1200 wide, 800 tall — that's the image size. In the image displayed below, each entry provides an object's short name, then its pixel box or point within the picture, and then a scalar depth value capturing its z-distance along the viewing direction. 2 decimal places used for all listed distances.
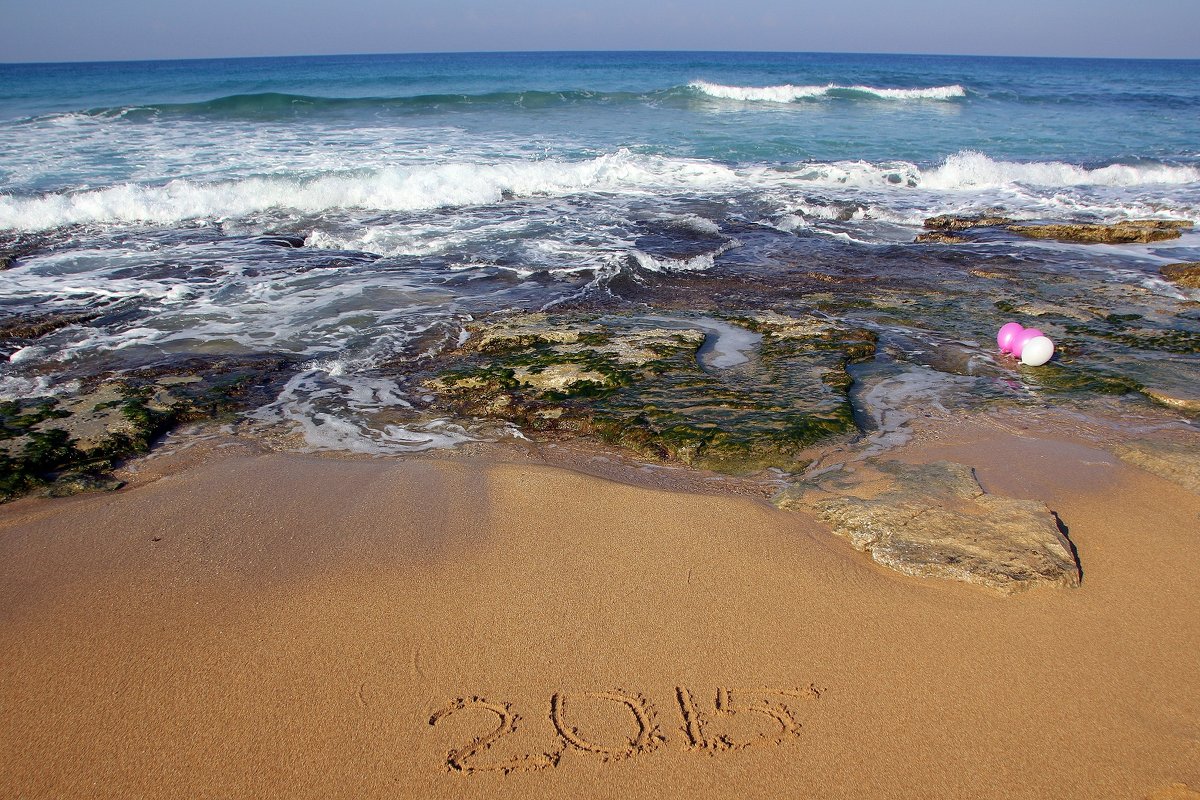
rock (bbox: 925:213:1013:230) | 11.17
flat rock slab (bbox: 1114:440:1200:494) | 4.01
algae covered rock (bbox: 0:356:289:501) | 4.12
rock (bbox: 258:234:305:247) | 10.02
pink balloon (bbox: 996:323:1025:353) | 5.80
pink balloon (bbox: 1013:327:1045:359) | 5.70
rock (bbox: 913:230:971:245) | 10.22
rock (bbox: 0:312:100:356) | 6.30
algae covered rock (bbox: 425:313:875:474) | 4.52
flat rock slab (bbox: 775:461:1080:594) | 3.19
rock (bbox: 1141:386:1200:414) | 4.93
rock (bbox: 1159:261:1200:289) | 7.95
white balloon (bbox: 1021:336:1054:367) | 5.59
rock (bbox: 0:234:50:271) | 8.93
